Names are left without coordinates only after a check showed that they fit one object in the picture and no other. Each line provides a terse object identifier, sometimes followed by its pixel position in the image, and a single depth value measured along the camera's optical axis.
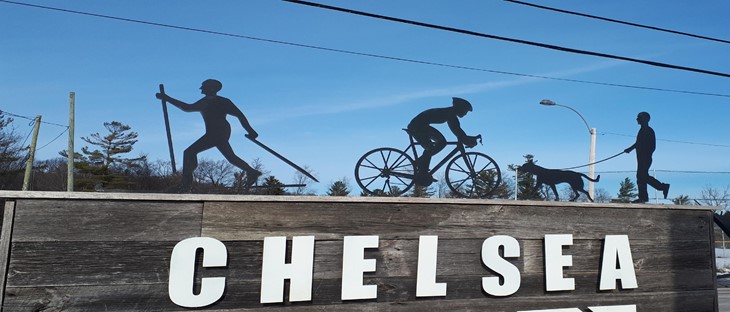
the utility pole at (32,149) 10.19
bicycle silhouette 4.36
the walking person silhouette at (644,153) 5.53
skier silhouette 3.84
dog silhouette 5.23
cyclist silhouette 4.33
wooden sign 3.04
